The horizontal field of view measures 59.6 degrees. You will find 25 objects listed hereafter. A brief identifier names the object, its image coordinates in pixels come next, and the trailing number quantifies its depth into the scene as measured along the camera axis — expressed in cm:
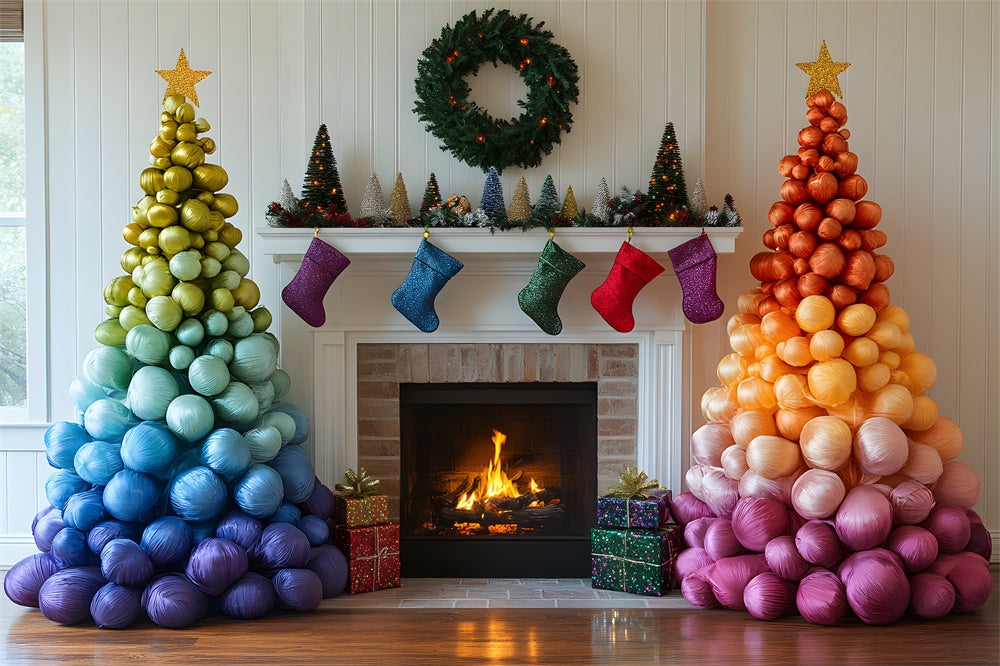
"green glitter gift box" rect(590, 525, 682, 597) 275
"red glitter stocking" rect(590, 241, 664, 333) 280
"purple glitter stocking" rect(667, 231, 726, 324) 280
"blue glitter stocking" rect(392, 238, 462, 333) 279
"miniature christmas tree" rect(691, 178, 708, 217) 288
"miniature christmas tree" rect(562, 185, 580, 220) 289
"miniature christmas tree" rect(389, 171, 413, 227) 286
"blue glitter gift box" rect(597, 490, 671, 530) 279
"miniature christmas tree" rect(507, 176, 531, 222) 284
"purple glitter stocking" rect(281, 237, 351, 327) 279
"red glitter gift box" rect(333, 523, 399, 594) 280
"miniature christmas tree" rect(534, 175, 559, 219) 285
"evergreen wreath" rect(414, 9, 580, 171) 289
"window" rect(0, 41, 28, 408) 323
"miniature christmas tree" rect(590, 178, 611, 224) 285
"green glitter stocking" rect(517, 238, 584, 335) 280
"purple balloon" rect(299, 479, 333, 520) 278
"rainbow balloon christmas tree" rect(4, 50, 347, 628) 244
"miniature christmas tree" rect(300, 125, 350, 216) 288
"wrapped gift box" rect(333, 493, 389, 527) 281
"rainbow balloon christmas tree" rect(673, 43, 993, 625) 248
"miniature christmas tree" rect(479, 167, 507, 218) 284
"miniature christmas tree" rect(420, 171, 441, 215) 287
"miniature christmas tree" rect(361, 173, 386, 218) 287
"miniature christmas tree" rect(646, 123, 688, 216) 287
